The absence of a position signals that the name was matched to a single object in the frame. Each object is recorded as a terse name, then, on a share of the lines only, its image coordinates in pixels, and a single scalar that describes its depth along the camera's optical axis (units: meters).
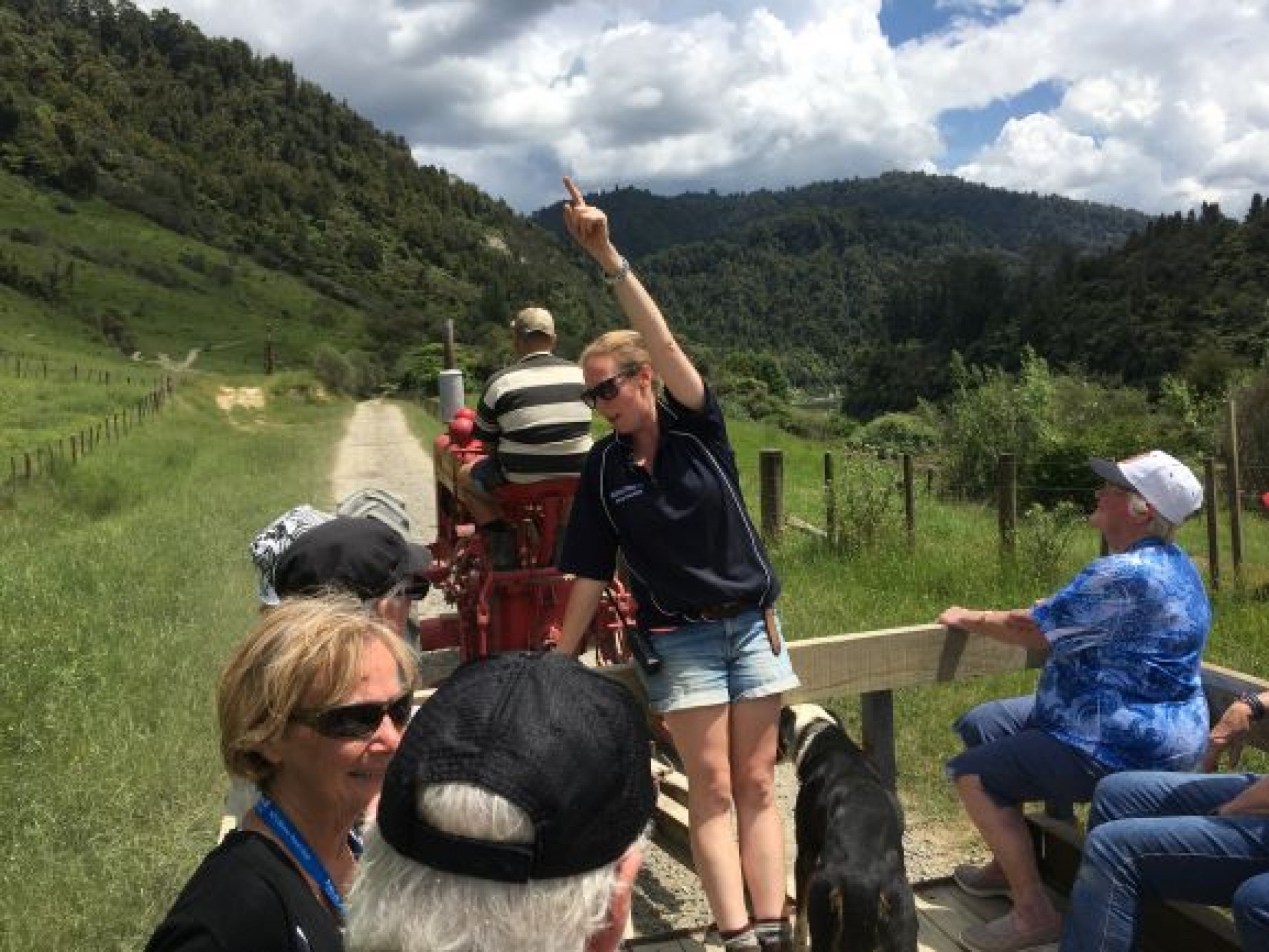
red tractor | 4.75
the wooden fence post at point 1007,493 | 8.99
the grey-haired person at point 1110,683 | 2.83
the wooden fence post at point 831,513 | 9.27
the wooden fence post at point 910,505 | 9.14
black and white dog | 2.65
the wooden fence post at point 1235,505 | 8.64
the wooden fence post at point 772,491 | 10.09
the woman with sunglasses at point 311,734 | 1.70
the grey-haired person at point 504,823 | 1.19
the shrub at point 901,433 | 36.41
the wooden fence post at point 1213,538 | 8.40
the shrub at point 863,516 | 9.10
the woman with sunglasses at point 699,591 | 2.81
